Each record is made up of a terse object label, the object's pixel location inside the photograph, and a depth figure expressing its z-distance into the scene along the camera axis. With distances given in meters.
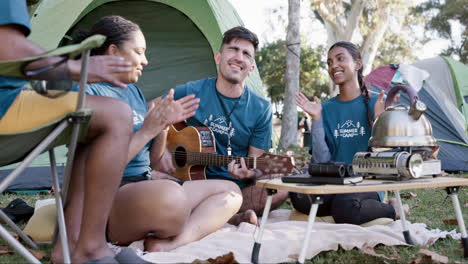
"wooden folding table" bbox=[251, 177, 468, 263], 1.90
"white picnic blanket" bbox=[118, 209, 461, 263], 2.23
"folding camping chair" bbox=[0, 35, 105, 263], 1.59
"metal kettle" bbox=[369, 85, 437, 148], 2.32
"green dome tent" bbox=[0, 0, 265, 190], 4.69
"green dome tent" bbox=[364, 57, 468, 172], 6.10
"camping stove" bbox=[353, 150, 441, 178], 2.20
